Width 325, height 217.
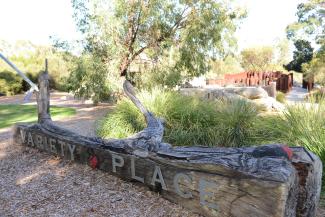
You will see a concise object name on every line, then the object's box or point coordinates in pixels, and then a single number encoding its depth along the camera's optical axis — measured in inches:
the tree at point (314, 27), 738.2
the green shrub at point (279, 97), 506.1
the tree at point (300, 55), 1293.1
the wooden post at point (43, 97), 213.2
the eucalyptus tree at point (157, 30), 381.1
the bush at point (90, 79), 400.8
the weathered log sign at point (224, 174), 90.7
